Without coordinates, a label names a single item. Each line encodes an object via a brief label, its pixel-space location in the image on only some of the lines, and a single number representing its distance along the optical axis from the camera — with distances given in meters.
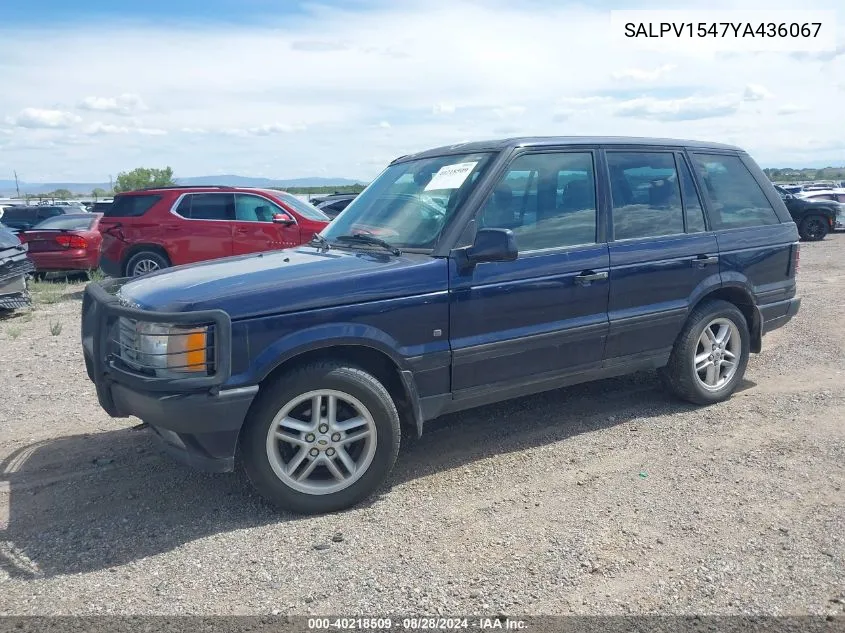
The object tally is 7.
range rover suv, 3.81
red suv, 11.70
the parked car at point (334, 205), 18.50
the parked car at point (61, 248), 14.10
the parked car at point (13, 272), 9.66
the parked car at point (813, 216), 21.86
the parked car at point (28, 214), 23.45
